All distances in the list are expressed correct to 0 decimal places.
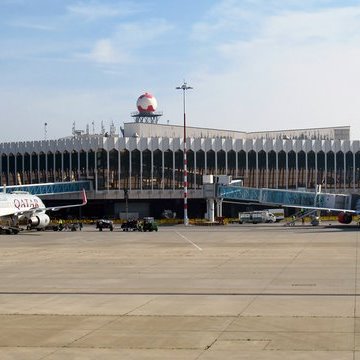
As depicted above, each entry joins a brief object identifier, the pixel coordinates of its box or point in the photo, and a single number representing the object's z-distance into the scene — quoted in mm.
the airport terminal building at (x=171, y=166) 140750
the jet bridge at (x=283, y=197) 105375
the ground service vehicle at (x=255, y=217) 123750
